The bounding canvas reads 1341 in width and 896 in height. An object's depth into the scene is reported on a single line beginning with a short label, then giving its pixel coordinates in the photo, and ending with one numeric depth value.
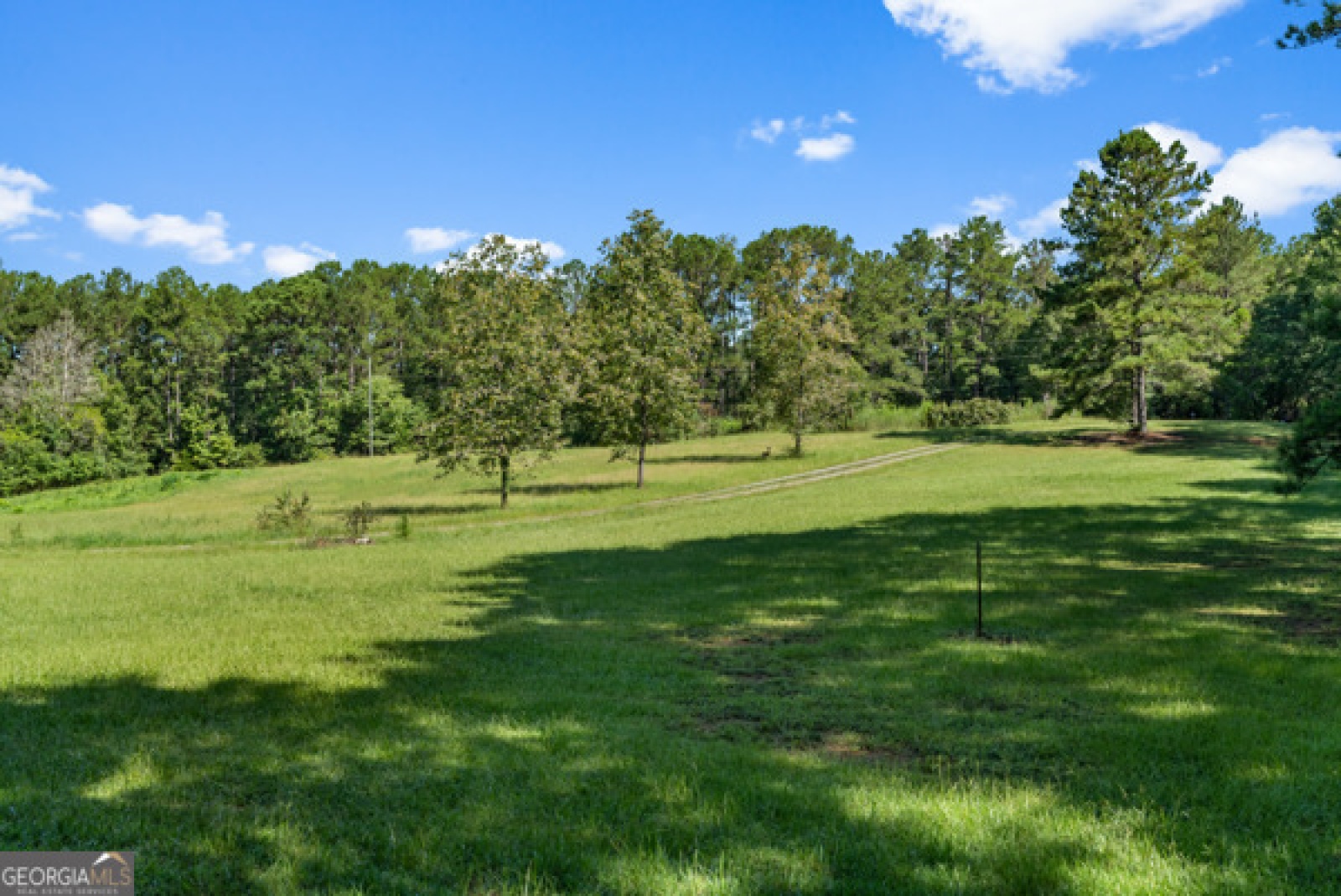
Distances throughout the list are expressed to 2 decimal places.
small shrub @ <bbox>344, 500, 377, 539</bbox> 24.00
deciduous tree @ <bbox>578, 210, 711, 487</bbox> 36.41
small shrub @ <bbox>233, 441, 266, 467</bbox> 72.62
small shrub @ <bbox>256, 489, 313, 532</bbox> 25.72
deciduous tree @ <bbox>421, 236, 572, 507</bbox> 30.81
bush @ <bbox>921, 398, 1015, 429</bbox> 59.88
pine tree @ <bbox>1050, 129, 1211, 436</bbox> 38.25
